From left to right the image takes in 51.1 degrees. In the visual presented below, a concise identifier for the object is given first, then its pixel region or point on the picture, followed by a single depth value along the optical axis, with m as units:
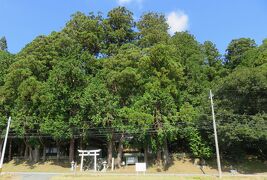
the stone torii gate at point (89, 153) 29.29
